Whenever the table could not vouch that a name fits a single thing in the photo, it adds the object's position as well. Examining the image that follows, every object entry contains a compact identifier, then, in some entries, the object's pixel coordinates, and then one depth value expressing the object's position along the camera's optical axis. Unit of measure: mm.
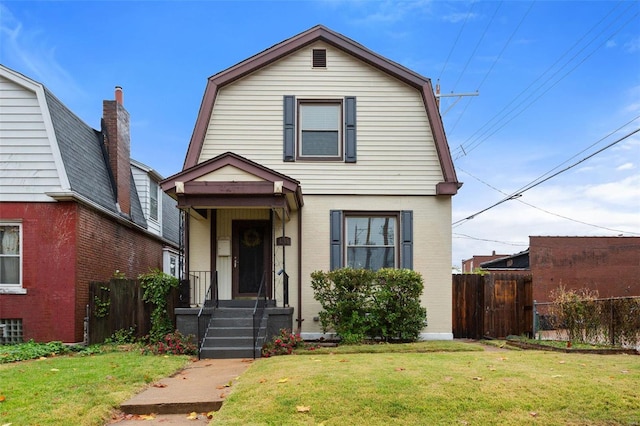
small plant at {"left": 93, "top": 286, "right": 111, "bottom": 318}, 11297
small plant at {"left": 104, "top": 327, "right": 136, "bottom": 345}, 11148
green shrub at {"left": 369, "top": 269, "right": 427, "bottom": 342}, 10375
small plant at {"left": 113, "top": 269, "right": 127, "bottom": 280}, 13320
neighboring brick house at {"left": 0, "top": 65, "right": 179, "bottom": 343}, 11055
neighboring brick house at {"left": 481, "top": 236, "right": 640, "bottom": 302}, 26094
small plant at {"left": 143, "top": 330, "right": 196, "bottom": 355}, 9531
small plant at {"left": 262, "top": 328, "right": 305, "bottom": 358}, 9211
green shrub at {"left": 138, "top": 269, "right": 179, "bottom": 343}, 10828
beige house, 11805
